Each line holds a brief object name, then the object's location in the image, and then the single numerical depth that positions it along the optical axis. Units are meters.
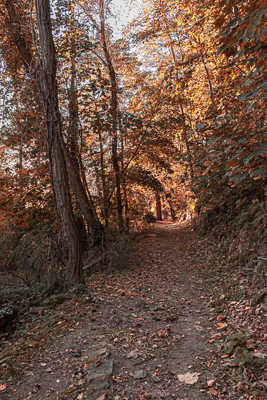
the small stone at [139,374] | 2.75
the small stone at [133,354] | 3.11
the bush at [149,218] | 13.91
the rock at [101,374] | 2.68
